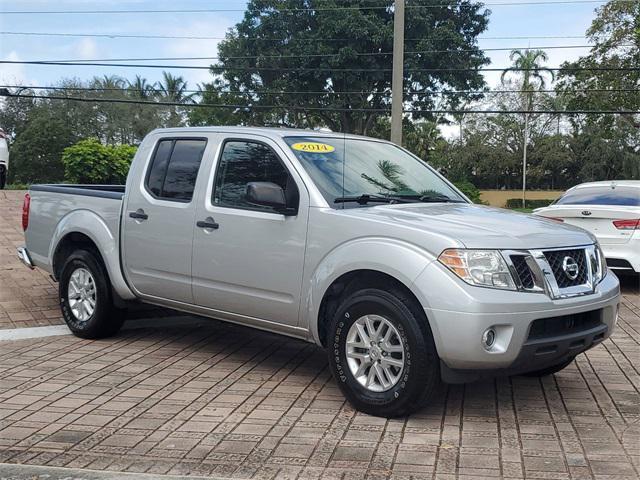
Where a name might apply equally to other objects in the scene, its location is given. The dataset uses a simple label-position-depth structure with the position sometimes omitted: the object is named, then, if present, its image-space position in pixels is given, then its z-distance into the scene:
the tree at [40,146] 56.66
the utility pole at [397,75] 12.99
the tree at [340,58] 35.19
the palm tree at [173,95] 58.72
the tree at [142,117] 58.44
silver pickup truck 4.36
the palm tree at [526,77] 51.75
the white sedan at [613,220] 9.50
